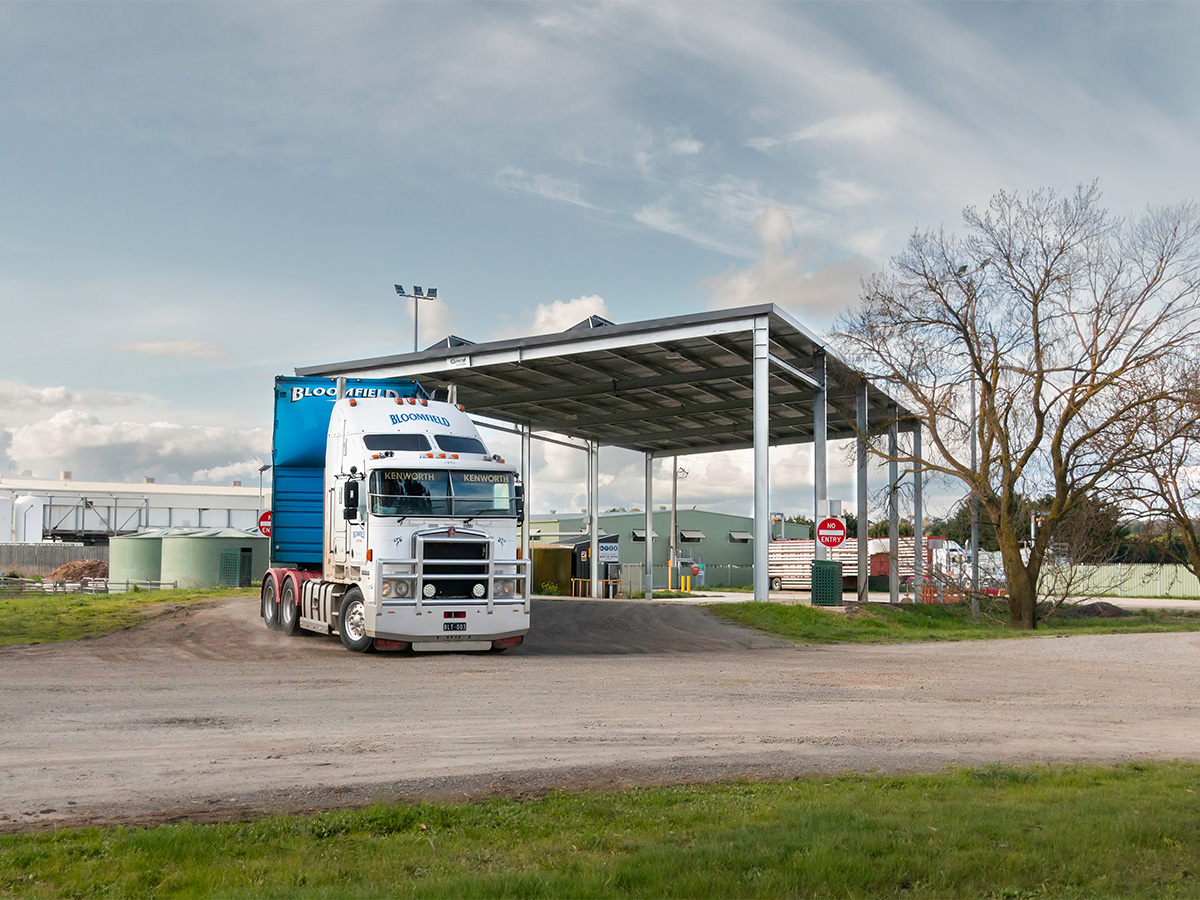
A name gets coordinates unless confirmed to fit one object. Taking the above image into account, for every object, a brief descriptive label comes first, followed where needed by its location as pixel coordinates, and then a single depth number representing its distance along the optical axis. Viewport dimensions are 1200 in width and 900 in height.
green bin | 30.02
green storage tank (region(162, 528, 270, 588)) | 43.50
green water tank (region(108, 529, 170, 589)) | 45.56
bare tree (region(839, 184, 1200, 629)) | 26.61
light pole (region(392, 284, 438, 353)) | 40.69
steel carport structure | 27.84
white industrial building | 81.69
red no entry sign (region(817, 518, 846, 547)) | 28.02
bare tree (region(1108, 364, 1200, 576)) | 26.08
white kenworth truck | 17.16
